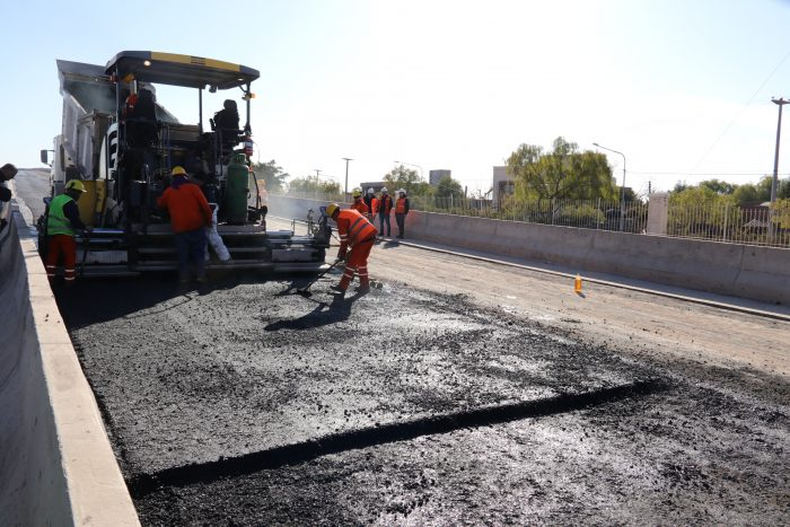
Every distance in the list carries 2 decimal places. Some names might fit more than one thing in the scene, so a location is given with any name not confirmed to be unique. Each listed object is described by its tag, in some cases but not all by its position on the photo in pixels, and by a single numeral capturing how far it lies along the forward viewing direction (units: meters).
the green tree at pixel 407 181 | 59.00
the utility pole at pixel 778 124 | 37.71
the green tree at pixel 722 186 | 64.73
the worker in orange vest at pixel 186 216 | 9.12
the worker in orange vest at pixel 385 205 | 20.37
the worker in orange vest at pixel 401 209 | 20.16
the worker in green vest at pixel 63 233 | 8.80
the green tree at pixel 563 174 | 44.22
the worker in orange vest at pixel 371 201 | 19.47
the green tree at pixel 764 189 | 72.19
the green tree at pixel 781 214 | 12.41
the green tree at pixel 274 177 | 44.92
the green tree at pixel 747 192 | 70.30
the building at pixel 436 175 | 82.44
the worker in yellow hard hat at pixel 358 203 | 13.97
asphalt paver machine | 9.46
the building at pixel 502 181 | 56.22
